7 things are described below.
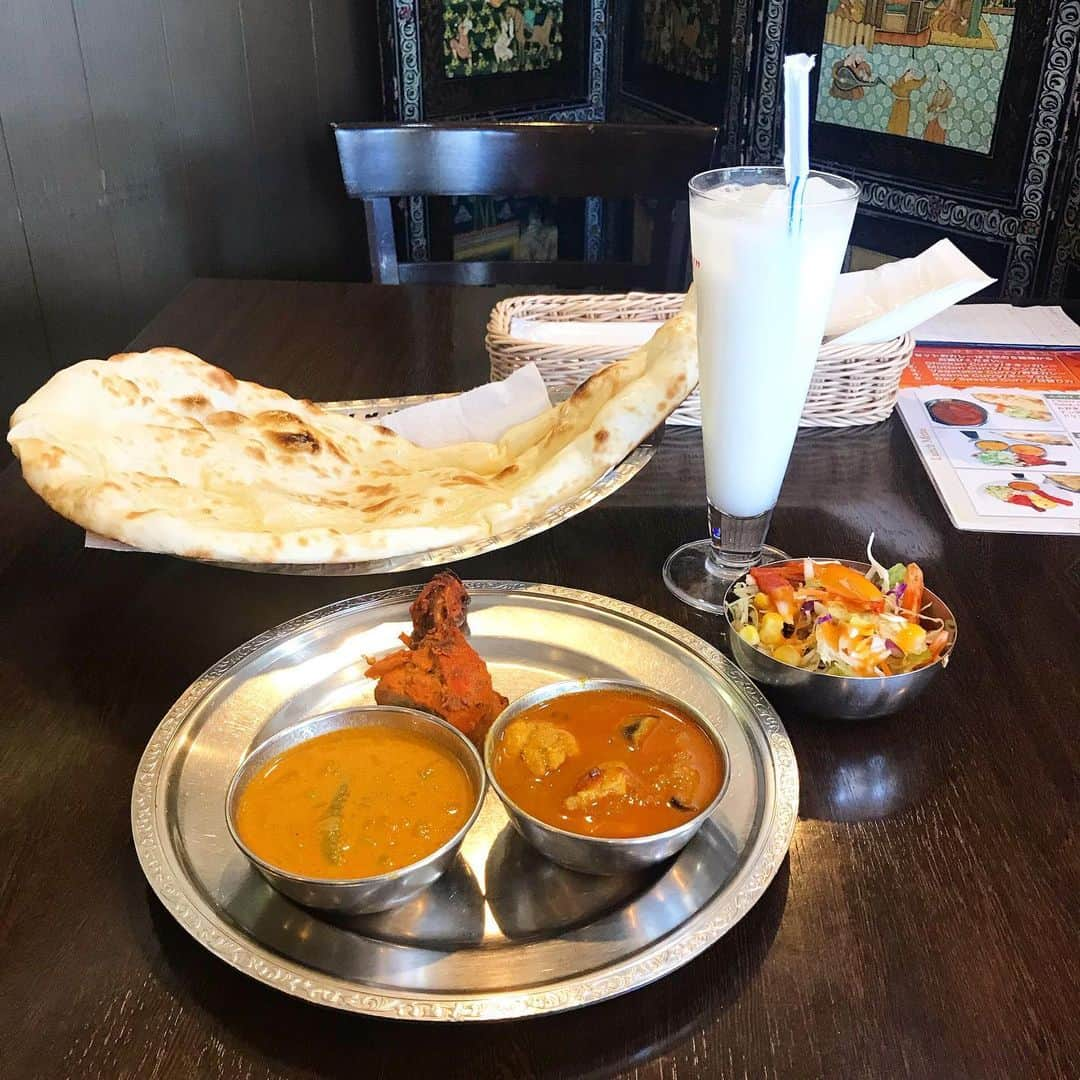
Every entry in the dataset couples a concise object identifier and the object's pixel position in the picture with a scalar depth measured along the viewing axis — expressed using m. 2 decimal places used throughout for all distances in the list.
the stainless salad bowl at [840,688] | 0.97
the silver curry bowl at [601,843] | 0.77
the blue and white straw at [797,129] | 0.98
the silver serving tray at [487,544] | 1.09
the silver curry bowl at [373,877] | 0.73
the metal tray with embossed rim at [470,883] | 0.73
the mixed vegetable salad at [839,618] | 1.02
